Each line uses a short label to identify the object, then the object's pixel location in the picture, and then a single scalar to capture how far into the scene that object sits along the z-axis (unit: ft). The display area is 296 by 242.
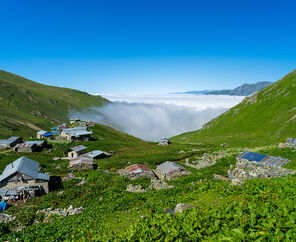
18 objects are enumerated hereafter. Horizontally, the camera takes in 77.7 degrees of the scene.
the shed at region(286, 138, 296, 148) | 135.26
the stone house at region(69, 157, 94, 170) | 157.69
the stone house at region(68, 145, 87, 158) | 217.36
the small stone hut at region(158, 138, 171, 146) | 333.03
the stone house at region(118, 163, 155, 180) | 120.13
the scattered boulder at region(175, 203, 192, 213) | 46.01
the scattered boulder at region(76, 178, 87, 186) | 113.87
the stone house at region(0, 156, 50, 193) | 104.37
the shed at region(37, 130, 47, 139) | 342.46
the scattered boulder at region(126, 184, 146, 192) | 95.35
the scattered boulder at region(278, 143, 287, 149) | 141.94
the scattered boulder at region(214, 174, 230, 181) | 92.79
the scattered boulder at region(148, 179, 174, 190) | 96.13
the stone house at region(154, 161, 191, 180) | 120.26
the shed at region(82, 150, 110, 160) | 202.51
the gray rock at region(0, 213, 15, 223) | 71.01
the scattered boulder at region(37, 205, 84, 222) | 72.68
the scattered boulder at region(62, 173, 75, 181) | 125.04
